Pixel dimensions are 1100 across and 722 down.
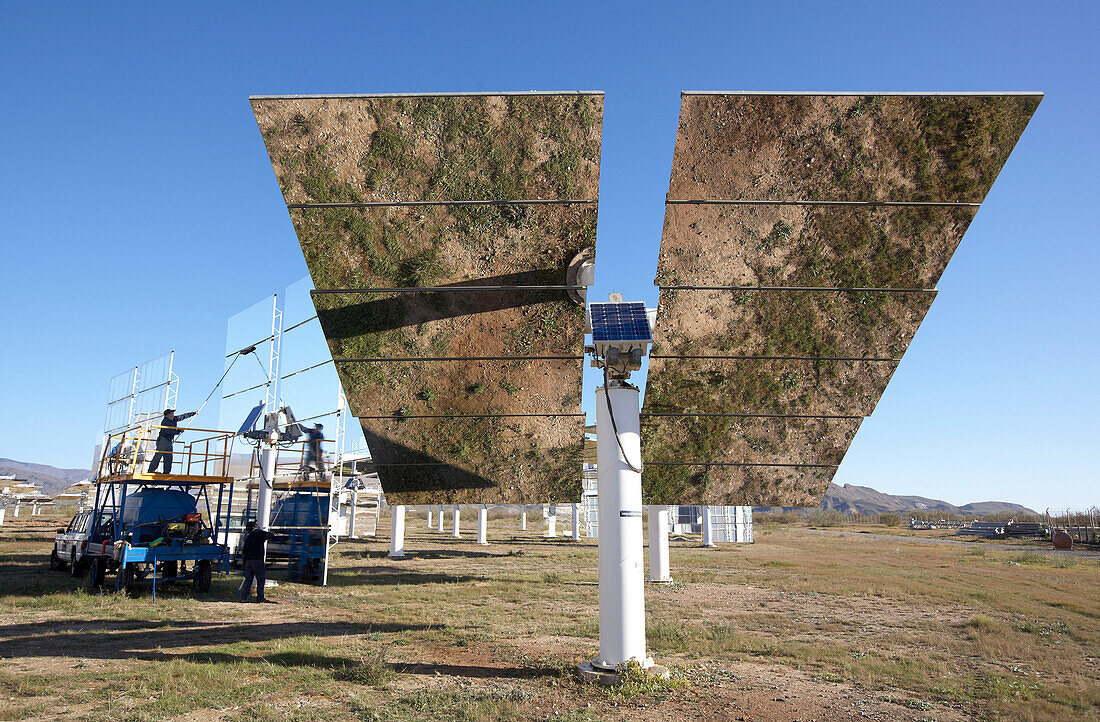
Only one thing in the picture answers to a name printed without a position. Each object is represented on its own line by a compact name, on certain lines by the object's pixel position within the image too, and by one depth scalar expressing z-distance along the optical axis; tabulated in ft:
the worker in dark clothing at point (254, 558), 60.54
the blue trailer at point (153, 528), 63.31
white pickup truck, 75.25
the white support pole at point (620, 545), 32.68
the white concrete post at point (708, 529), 163.32
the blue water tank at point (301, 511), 77.77
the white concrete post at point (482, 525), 143.33
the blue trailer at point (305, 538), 77.46
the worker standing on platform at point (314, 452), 77.51
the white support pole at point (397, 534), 107.65
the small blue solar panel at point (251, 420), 78.00
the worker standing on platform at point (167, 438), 71.92
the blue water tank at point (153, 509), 65.41
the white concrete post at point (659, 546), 77.77
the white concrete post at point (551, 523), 196.05
